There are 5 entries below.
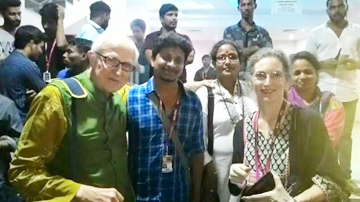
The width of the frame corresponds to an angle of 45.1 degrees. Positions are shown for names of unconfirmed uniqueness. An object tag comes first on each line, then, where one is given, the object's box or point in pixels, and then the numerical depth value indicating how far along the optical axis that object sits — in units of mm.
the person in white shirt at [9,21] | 2873
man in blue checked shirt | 1949
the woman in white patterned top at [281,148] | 1726
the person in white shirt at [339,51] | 2592
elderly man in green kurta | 1597
